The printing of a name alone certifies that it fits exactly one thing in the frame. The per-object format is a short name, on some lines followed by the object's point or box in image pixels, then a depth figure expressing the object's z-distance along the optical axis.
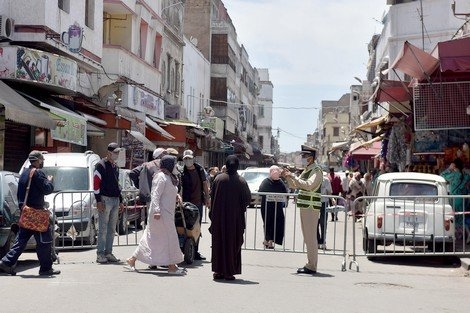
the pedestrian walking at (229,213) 13.03
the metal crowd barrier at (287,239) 17.27
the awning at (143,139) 33.21
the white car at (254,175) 38.30
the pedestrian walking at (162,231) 13.48
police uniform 14.12
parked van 16.84
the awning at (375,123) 27.60
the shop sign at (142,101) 33.56
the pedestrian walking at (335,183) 33.72
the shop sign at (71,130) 24.22
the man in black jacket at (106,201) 14.63
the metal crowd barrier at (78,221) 16.55
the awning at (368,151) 37.47
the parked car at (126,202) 17.81
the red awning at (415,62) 17.17
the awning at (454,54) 16.38
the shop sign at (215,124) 56.69
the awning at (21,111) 20.16
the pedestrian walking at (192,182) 15.86
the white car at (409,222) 16.23
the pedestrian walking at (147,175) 15.19
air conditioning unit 23.41
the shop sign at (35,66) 23.02
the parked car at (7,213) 13.78
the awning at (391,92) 21.53
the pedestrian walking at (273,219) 18.12
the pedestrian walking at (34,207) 12.84
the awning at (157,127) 36.59
